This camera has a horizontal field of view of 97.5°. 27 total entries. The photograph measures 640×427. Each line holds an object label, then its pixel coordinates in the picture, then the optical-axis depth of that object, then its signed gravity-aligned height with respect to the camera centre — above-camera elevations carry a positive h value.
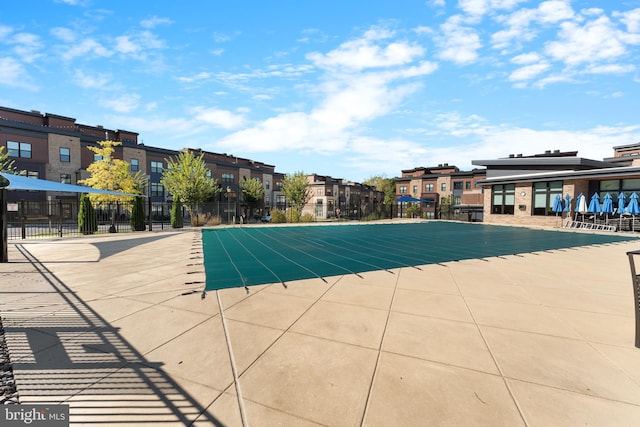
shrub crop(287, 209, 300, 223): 25.88 -0.85
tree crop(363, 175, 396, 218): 67.31 +5.38
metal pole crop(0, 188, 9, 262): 7.96 -0.68
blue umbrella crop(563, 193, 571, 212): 20.88 +0.37
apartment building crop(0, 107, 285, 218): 28.91 +6.28
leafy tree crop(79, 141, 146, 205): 23.23 +2.19
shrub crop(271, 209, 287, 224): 25.28 -1.02
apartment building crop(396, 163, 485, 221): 51.98 +4.35
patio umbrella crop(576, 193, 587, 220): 19.31 +0.29
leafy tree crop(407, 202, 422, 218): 34.50 -0.60
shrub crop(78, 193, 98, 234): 16.77 -0.76
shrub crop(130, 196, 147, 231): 18.89 -0.80
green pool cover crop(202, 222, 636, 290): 6.92 -1.59
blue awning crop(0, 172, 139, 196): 8.38 +0.59
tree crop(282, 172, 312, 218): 32.84 +1.90
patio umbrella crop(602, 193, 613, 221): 18.06 +0.29
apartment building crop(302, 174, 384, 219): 58.03 +3.01
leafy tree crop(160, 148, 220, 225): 26.64 +2.24
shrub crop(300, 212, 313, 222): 28.41 -1.25
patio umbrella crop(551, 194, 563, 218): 20.47 +0.36
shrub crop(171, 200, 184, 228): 21.17 -0.79
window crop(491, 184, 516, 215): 25.34 +0.88
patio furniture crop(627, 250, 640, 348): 3.20 -0.97
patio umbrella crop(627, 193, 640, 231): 16.84 +0.22
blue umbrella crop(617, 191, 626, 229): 18.25 +0.44
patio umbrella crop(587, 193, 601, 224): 18.53 +0.25
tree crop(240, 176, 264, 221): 45.09 +2.29
